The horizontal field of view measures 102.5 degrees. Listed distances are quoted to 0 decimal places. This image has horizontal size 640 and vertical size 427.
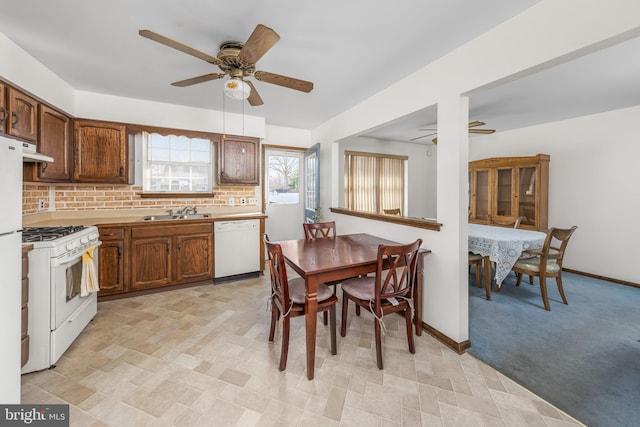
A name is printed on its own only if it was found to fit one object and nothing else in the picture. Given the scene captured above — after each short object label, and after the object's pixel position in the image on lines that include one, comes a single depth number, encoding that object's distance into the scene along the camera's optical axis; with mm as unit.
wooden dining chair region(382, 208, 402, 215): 4084
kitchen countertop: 2848
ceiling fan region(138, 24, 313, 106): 1658
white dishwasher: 3535
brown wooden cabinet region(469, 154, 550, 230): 4254
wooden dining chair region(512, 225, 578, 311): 2816
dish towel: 2209
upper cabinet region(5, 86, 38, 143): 2105
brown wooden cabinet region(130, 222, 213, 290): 3084
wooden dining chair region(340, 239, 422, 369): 1827
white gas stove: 1813
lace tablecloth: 2857
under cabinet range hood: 1974
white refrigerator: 1317
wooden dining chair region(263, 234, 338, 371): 1823
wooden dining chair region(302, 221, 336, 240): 2994
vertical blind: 5062
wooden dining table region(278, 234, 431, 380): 1754
